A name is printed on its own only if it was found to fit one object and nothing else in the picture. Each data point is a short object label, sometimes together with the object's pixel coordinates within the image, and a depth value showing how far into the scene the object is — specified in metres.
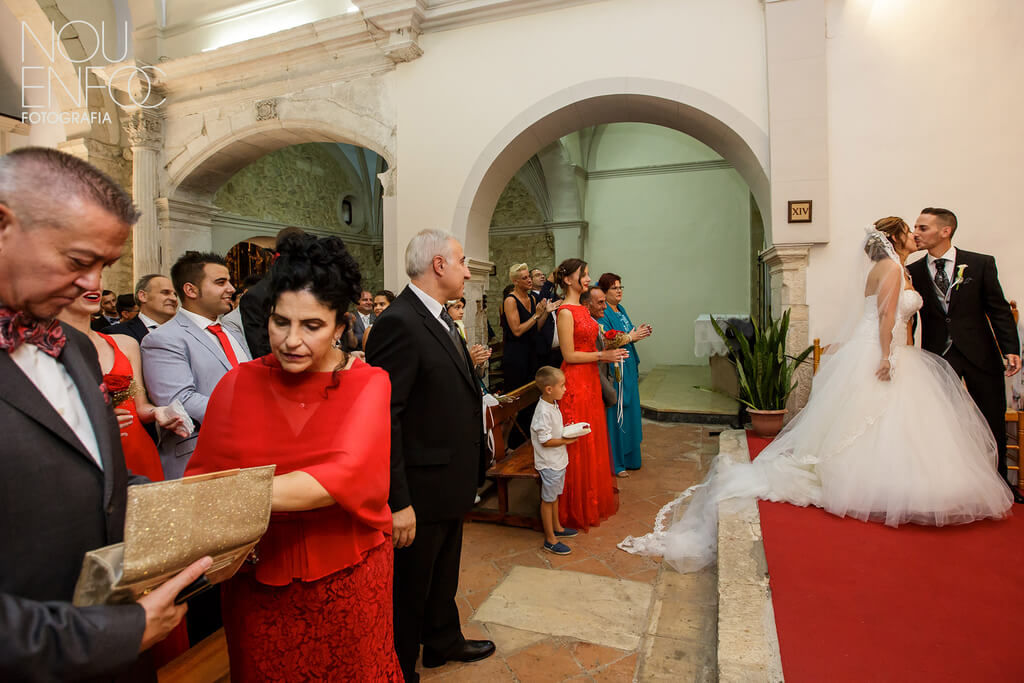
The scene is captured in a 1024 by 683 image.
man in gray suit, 2.29
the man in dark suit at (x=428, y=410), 1.98
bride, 3.00
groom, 3.57
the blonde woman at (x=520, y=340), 5.07
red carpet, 1.94
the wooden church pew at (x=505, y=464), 3.72
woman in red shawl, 1.33
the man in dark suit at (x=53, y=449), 0.79
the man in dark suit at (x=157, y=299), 2.94
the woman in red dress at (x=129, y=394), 1.86
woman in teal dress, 4.82
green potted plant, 4.88
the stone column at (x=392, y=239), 6.06
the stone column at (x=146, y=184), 7.09
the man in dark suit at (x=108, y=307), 5.53
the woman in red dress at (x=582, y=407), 3.70
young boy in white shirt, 3.34
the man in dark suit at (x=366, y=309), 5.61
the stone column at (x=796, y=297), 4.92
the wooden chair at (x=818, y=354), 4.78
